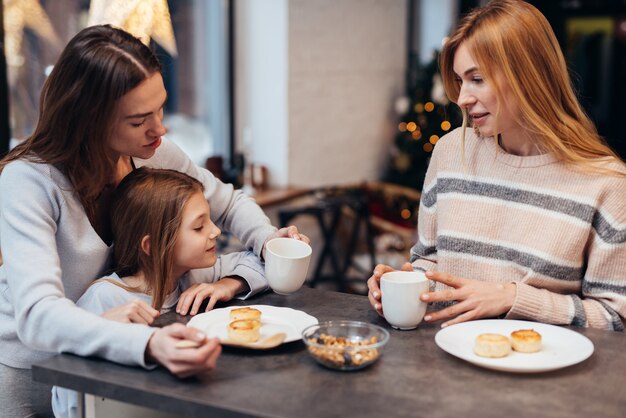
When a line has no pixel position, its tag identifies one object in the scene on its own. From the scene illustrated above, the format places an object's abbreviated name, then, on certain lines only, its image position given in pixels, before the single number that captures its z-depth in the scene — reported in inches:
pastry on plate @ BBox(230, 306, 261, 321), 60.8
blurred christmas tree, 196.5
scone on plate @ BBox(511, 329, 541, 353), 55.5
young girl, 66.1
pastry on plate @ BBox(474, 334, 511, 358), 54.1
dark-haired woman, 59.8
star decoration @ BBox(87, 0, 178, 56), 106.4
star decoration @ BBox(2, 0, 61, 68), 124.4
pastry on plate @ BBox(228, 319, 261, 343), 55.7
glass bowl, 52.2
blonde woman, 65.2
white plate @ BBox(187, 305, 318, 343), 59.0
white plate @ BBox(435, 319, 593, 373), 52.5
